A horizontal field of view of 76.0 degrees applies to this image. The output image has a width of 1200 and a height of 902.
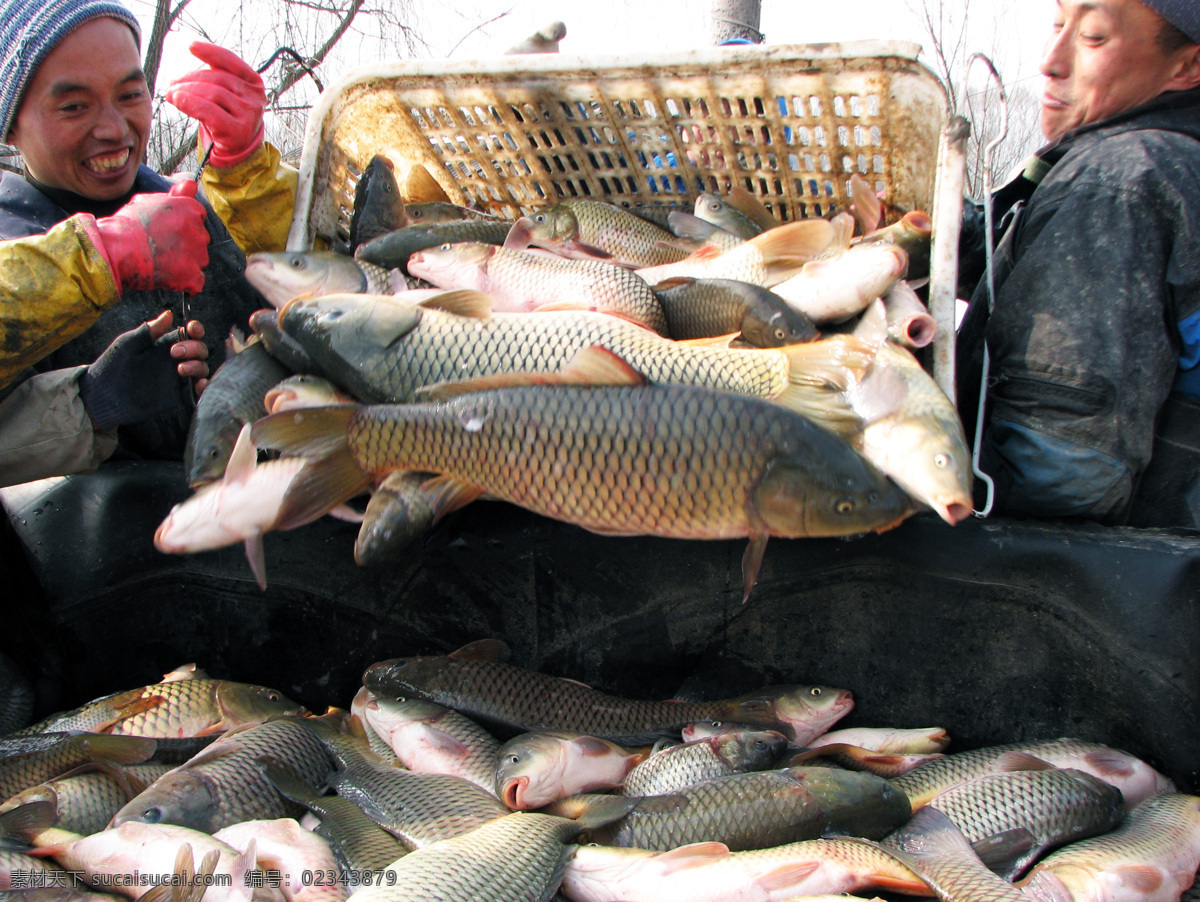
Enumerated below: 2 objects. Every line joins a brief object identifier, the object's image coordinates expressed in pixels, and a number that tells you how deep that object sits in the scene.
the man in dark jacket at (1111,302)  1.92
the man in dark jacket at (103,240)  2.06
